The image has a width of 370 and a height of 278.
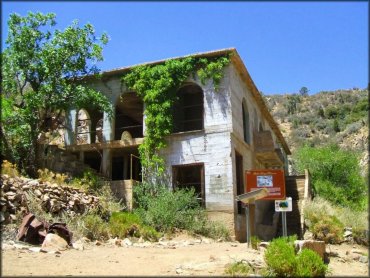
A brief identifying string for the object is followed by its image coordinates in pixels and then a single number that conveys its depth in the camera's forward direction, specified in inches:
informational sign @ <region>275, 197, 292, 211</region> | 495.8
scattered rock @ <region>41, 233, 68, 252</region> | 419.0
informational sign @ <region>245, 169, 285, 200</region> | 547.2
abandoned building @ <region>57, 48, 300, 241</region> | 697.0
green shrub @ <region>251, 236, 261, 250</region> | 508.1
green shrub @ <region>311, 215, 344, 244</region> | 605.3
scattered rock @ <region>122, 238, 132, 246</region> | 506.6
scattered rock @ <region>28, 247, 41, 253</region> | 407.5
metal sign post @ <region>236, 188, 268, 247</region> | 496.4
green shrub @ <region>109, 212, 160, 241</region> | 552.7
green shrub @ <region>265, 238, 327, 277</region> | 348.9
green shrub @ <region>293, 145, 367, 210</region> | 994.1
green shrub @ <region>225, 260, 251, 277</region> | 350.0
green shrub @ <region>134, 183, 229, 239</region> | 625.0
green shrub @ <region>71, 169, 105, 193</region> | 666.8
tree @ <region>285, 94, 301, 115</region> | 2474.2
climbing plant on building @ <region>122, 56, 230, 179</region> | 738.8
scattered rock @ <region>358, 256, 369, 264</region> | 472.7
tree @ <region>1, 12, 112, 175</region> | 686.5
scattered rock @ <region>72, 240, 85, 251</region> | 443.8
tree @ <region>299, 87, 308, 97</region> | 2714.1
